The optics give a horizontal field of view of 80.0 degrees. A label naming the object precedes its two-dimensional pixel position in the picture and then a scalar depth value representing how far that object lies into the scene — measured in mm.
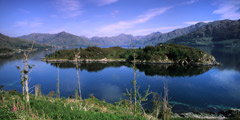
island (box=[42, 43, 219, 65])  126812
